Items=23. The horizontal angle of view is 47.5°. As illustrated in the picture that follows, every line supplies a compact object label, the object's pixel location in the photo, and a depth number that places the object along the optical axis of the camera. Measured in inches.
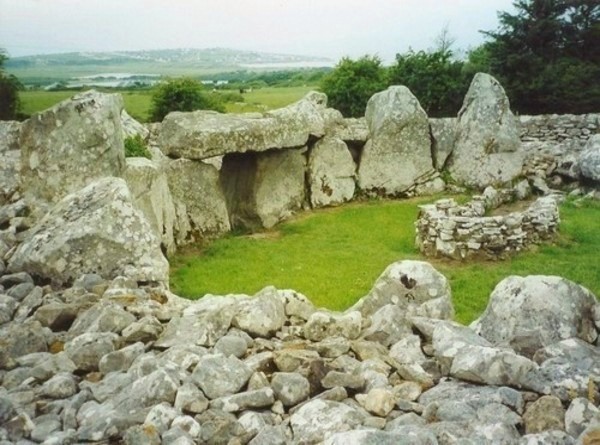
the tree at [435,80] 1154.7
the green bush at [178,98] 1213.7
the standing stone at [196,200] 624.1
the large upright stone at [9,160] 442.3
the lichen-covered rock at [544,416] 147.9
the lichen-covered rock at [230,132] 625.3
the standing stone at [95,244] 294.2
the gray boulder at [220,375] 174.1
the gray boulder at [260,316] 218.7
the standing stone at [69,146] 445.1
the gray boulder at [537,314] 197.3
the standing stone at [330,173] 766.5
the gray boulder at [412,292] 244.2
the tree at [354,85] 1214.3
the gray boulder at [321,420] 154.3
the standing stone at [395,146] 807.1
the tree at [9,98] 775.7
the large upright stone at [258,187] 689.0
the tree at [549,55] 1103.6
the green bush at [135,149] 639.1
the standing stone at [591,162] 770.2
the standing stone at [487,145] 821.2
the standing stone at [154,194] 511.8
